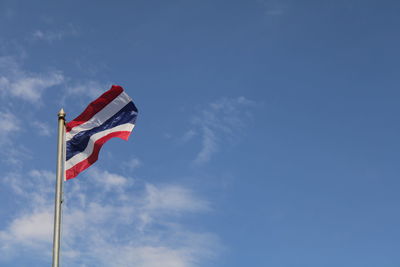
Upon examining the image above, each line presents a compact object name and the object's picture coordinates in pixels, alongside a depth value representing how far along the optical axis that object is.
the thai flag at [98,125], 18.17
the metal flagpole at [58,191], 14.64
